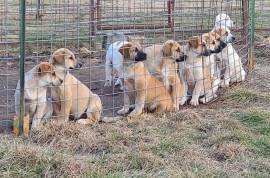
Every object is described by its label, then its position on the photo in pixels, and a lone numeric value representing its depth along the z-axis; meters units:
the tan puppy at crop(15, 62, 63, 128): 6.10
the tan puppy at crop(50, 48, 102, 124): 6.46
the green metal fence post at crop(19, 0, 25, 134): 5.68
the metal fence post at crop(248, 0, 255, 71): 9.18
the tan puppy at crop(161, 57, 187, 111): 7.52
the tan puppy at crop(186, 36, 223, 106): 7.83
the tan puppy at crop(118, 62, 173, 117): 7.06
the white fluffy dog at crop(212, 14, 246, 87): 8.64
